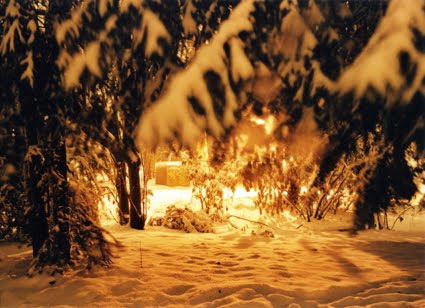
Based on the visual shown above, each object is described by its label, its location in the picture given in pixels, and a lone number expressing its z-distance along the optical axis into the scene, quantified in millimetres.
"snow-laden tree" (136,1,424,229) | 2229
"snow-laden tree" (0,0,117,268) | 3992
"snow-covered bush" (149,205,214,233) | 7676
